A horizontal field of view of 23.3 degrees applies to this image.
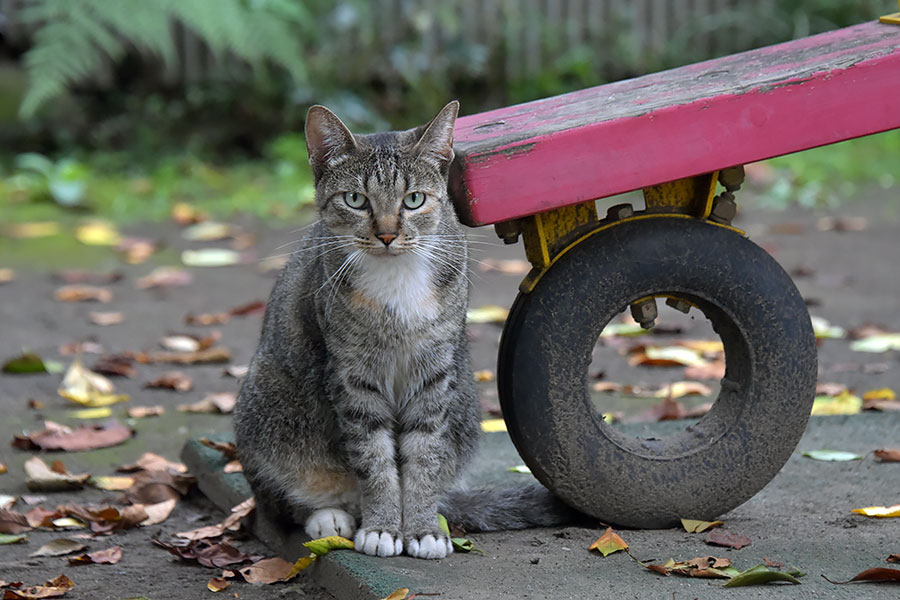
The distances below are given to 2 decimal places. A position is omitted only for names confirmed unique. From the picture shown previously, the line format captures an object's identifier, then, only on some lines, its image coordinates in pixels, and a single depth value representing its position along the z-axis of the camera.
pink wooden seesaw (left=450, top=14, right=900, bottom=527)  5.03
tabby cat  5.15
